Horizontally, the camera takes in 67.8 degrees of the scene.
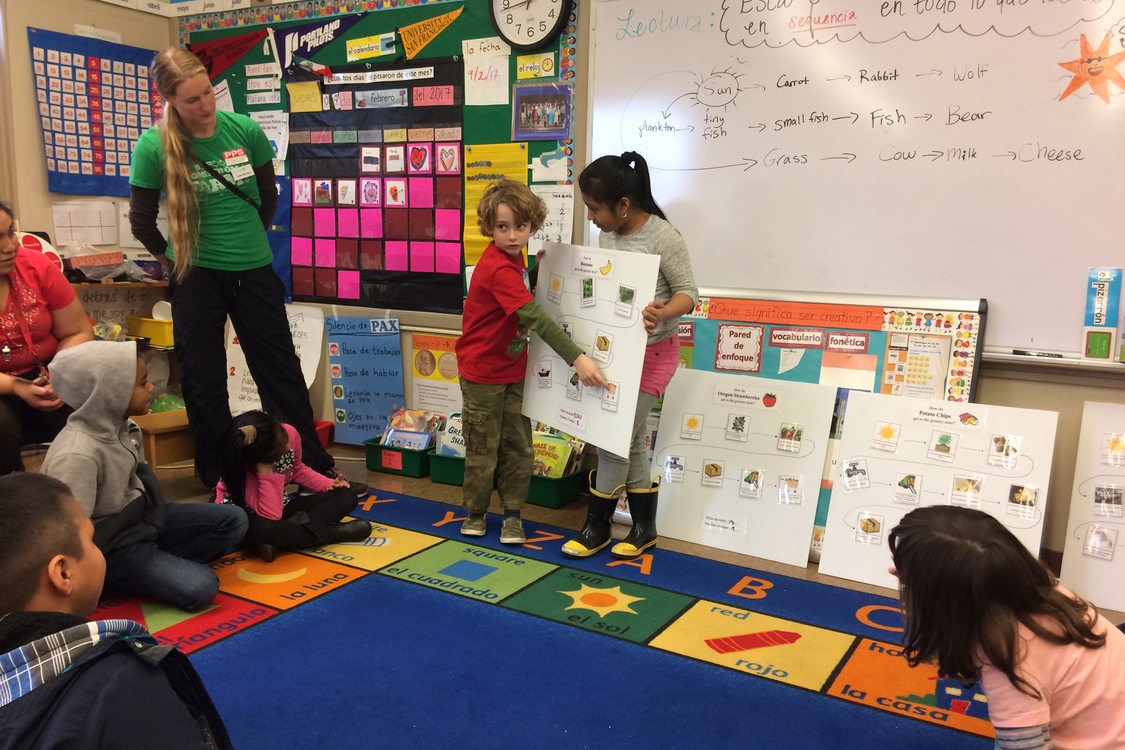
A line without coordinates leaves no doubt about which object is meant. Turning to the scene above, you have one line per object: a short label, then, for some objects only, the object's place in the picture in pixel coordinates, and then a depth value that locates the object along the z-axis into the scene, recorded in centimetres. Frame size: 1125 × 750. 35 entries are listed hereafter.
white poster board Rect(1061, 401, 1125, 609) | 250
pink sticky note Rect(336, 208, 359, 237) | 404
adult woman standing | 291
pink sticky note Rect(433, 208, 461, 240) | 376
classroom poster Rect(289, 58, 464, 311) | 375
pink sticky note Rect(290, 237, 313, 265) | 419
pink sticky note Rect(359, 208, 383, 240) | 398
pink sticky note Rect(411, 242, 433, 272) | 385
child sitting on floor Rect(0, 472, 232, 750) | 91
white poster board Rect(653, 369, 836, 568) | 284
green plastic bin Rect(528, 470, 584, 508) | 333
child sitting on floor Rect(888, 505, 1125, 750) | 134
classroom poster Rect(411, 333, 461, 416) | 385
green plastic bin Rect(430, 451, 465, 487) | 355
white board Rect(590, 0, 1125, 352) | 254
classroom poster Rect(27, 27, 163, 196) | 395
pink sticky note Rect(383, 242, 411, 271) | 392
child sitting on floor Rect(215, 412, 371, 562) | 275
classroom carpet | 182
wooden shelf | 392
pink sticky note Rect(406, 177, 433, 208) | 381
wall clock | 332
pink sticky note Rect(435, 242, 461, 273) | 378
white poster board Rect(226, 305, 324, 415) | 418
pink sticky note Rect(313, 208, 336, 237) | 410
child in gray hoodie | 216
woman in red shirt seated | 248
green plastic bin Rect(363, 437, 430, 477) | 368
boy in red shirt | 265
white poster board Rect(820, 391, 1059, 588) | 257
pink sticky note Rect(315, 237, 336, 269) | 412
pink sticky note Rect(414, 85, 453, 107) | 369
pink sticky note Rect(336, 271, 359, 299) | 409
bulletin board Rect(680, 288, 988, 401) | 272
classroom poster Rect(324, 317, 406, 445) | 400
